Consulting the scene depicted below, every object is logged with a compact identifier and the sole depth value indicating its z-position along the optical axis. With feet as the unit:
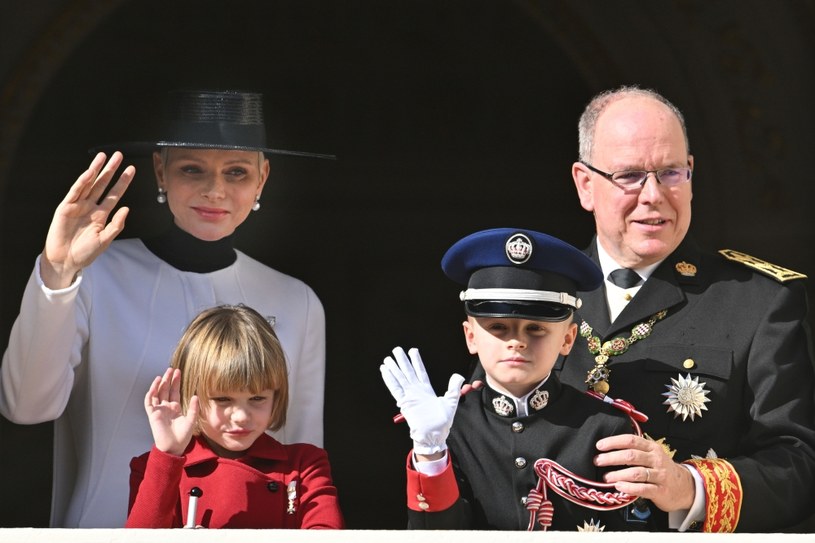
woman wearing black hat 33.83
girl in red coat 31.86
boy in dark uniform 31.14
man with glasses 32.07
